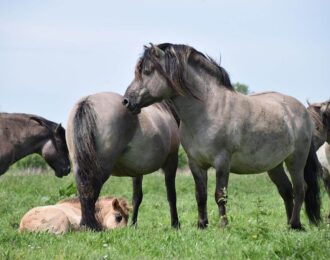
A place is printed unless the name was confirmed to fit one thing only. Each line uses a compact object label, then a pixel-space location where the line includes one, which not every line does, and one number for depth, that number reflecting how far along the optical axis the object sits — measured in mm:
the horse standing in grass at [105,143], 17359
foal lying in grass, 17766
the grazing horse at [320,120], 23953
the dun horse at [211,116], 17484
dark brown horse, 21891
